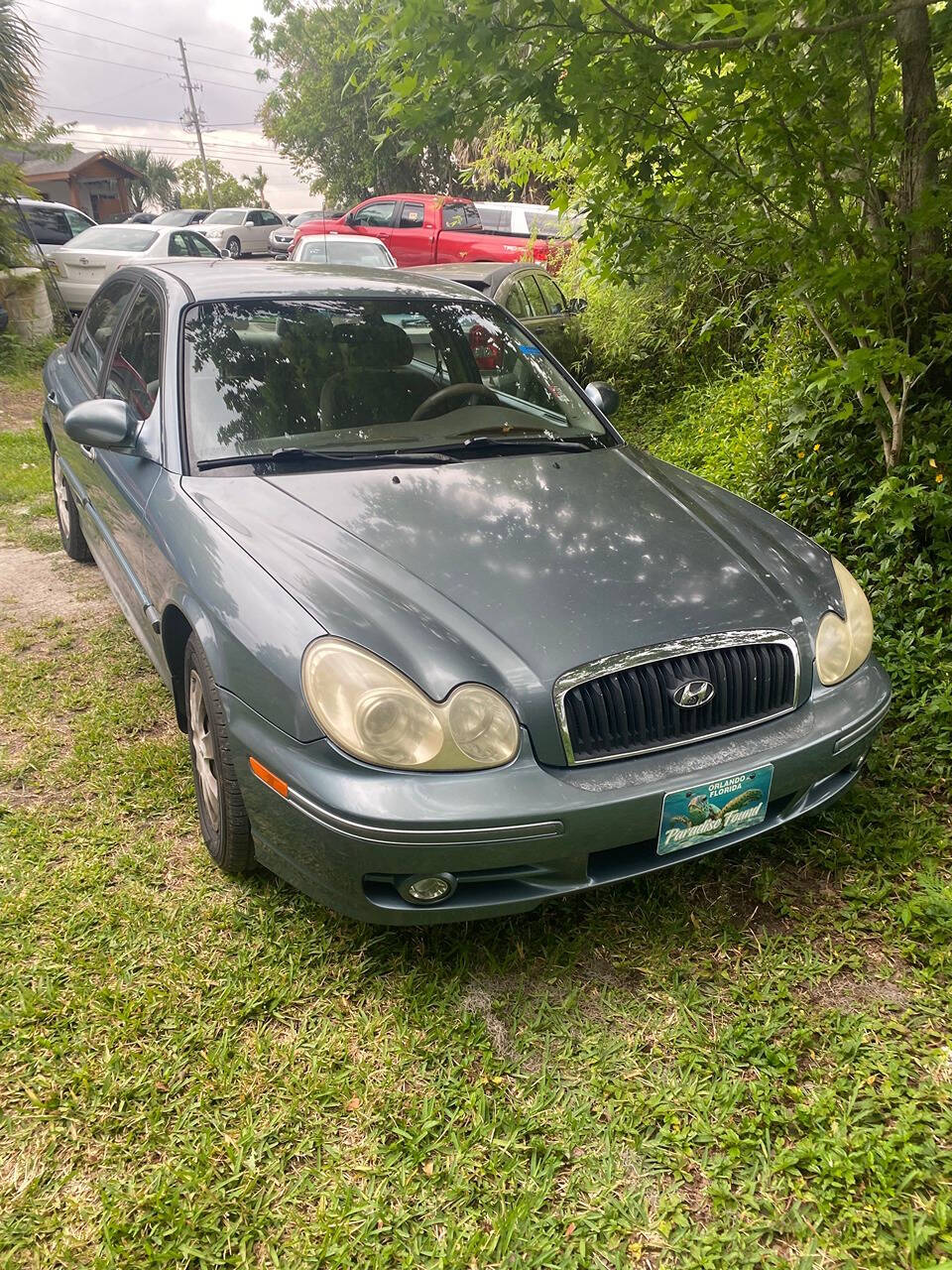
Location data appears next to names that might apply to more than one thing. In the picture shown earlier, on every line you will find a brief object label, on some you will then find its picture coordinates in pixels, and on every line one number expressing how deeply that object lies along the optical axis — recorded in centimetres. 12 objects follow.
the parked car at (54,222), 1641
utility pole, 5716
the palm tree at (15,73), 1066
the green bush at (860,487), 333
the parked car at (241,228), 2112
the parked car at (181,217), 2461
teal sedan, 198
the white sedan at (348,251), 1128
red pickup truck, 1360
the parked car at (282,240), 1766
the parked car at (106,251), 1221
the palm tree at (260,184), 5239
